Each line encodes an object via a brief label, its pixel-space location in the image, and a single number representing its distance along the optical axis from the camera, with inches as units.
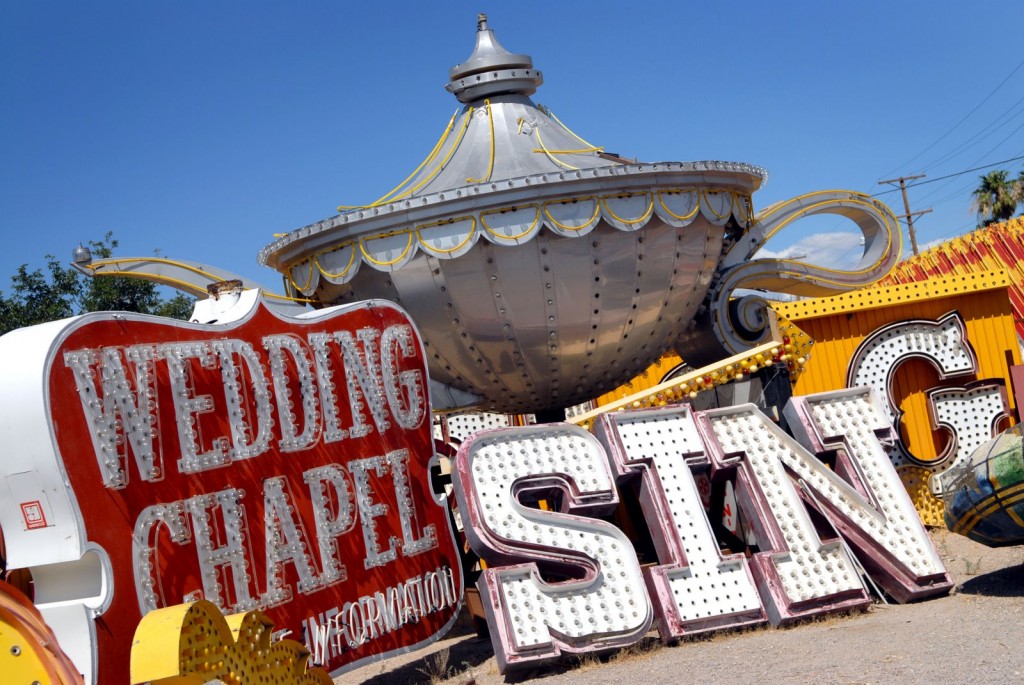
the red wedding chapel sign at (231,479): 227.0
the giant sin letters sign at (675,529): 310.0
